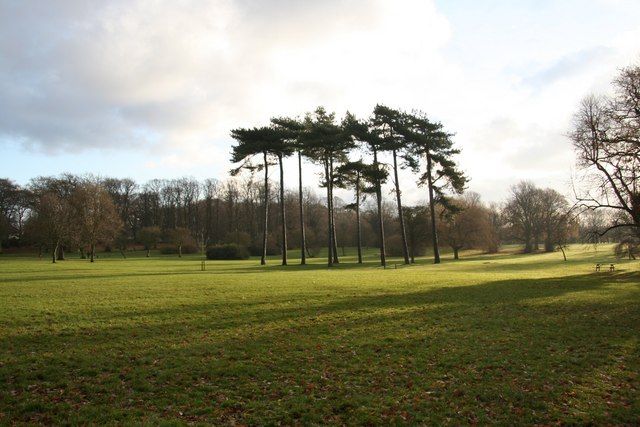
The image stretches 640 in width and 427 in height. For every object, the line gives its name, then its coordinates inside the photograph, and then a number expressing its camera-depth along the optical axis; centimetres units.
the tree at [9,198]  8925
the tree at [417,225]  6438
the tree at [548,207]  7806
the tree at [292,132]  4547
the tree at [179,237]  7794
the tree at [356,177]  4394
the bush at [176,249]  8156
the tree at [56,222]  5653
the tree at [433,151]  4528
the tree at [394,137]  4453
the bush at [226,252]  6675
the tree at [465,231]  6488
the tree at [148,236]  8225
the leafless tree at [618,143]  2433
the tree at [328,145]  4353
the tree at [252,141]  4562
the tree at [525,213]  8025
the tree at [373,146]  4409
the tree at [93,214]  5947
